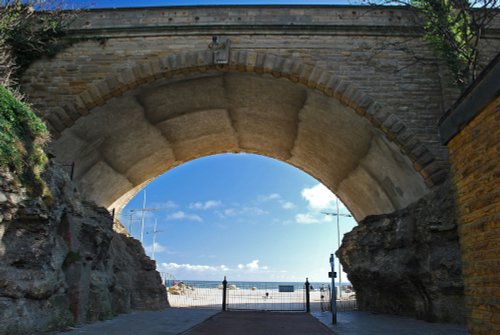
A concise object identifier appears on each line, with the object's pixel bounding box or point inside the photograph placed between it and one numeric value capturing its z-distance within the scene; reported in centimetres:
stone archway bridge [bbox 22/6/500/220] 1379
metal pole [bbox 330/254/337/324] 1105
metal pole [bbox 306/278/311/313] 1661
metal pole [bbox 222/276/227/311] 1696
